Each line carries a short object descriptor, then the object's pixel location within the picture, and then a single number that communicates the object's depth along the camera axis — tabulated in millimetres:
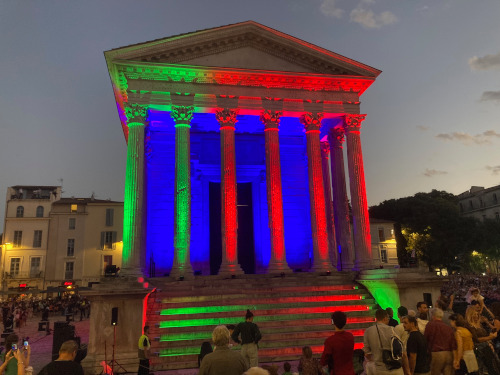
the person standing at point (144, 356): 9617
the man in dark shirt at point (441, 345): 6430
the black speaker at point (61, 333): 11484
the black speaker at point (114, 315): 11797
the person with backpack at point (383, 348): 5609
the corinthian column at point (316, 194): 19625
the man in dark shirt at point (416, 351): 5957
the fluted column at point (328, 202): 22531
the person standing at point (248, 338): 8039
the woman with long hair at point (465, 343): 6602
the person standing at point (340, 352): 5172
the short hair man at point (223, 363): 4285
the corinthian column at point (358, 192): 20125
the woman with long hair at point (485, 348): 6910
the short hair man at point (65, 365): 4324
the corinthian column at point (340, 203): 22438
